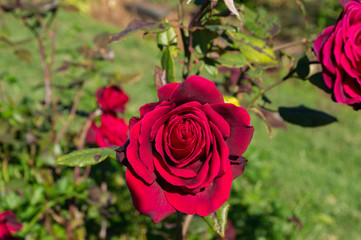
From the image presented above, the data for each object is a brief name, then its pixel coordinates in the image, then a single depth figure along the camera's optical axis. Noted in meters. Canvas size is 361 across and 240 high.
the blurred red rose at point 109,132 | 1.14
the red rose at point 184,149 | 0.61
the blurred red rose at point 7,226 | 1.11
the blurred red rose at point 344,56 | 0.69
